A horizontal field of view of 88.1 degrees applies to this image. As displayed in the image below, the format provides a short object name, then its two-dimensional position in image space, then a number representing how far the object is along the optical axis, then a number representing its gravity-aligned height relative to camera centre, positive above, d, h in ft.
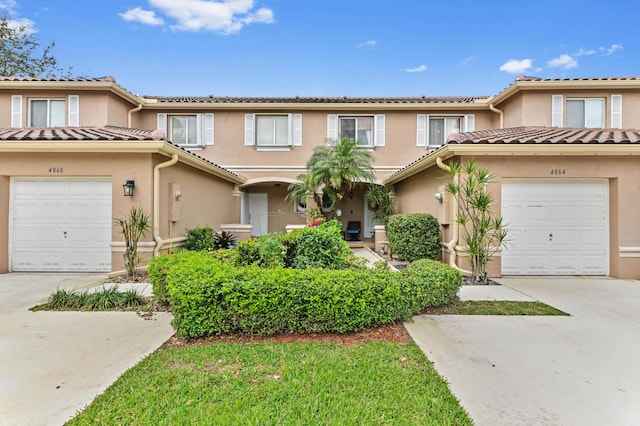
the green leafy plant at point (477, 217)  25.00 -0.24
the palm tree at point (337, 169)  39.75 +5.47
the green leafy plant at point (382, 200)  46.57 +2.02
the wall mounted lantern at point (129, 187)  26.89 +2.27
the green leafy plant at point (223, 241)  34.42 -2.77
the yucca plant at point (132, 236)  25.61 -1.64
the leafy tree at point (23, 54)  70.74 +35.58
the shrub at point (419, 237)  30.73 -2.20
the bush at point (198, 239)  31.22 -2.38
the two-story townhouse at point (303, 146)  27.32 +6.78
